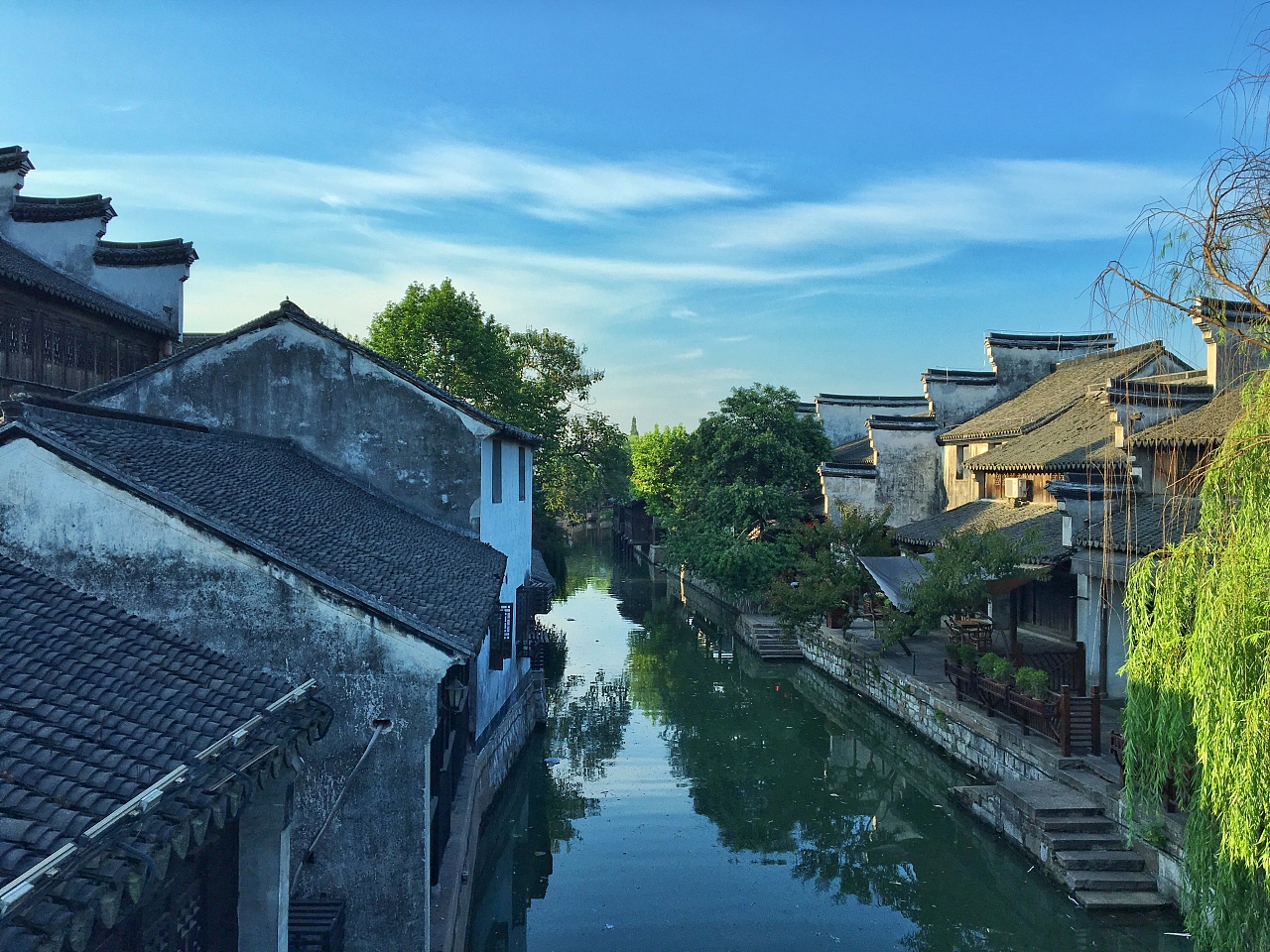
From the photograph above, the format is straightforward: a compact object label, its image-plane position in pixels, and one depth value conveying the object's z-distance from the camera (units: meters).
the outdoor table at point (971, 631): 21.52
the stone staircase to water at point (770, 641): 28.80
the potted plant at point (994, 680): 16.73
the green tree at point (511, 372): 33.81
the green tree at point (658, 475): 46.53
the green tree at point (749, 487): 31.92
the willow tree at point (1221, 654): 7.07
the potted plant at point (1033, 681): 15.85
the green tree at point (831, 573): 24.84
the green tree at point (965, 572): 19.02
